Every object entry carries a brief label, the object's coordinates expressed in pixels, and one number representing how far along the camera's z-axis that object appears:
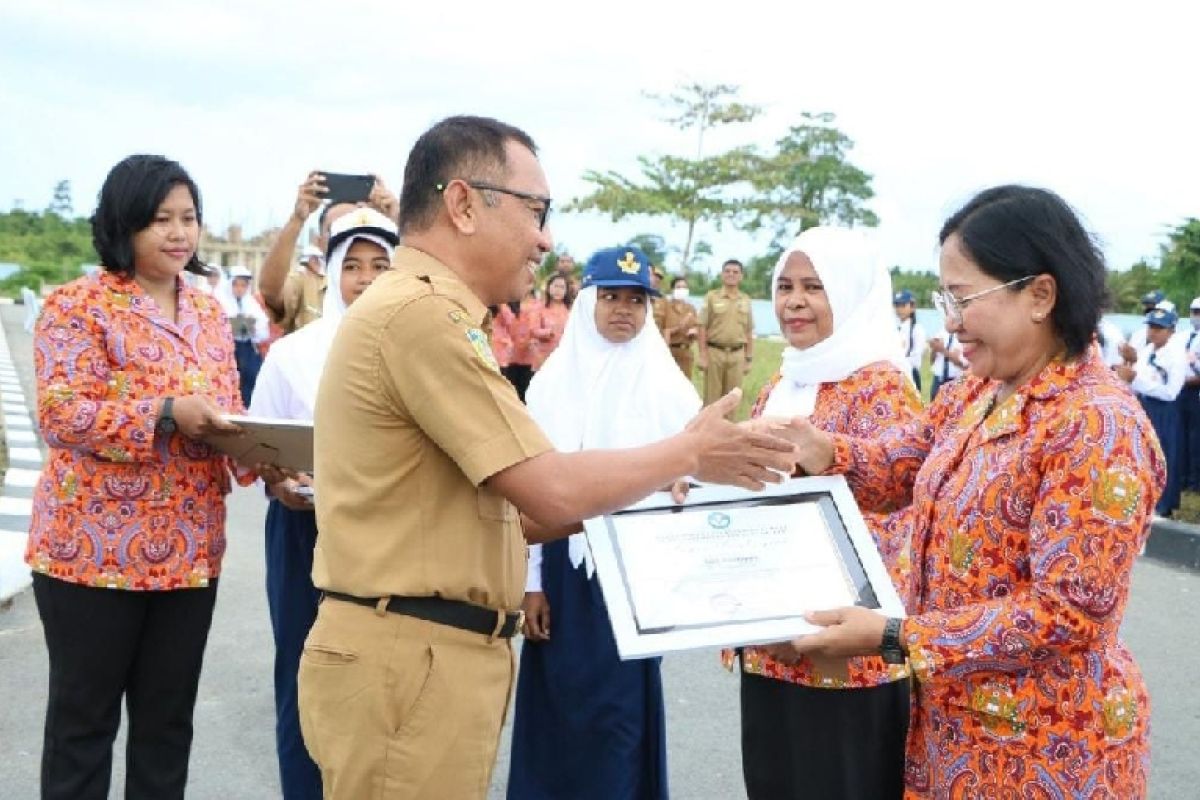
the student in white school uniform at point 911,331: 14.60
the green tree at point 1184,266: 21.02
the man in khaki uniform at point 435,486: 2.03
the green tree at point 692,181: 28.50
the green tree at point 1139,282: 23.72
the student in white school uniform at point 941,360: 12.59
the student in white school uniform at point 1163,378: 10.66
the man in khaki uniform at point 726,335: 16.08
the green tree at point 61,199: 56.22
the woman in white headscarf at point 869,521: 2.69
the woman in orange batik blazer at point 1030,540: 1.92
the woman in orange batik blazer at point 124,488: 3.10
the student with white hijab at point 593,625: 3.76
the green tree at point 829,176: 44.69
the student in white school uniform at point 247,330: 13.54
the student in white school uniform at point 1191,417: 10.62
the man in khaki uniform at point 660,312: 15.23
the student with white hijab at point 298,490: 3.58
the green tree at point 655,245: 29.25
